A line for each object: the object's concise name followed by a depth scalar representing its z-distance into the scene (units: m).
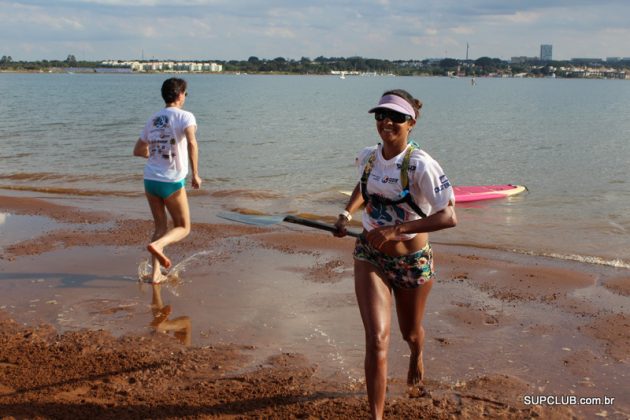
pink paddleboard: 15.38
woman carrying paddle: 4.06
